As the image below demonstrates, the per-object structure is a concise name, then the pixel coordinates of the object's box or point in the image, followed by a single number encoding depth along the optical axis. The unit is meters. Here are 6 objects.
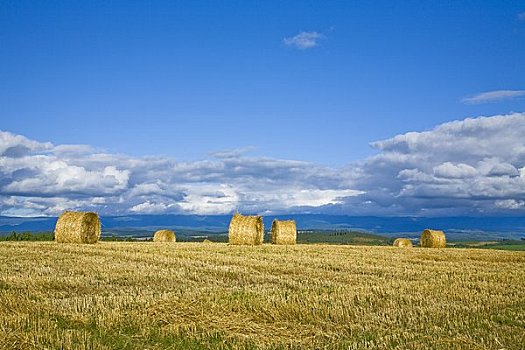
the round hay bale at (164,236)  41.97
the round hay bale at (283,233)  34.53
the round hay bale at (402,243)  41.78
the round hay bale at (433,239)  38.16
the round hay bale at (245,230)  30.70
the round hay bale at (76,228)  29.36
